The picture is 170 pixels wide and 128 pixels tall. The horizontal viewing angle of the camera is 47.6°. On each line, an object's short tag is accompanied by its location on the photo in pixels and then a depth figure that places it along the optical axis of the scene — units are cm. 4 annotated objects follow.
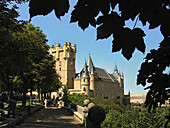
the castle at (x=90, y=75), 7862
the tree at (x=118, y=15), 126
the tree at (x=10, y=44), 1180
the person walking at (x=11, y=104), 1142
